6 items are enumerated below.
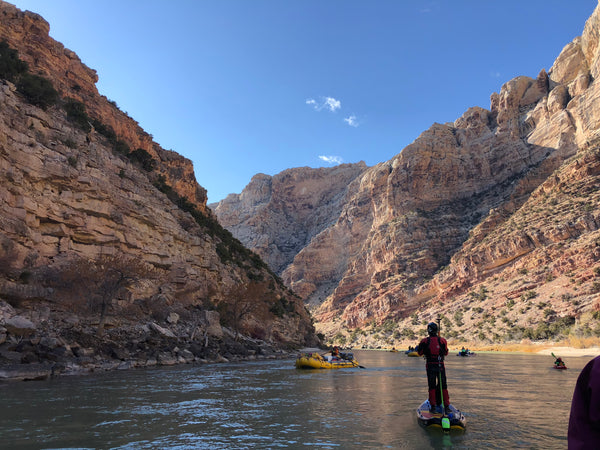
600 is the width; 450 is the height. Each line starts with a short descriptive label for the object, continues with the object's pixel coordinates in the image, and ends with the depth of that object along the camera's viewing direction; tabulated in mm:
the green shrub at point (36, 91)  29700
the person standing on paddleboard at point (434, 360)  8758
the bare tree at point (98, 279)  24688
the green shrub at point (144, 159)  46875
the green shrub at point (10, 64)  30078
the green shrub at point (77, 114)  34100
